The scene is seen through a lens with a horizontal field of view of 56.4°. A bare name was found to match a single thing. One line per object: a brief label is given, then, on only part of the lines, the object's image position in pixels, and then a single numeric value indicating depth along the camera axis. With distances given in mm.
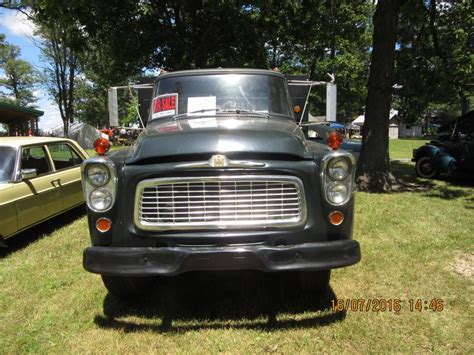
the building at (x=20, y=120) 20494
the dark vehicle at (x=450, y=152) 11047
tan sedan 5910
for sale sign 4912
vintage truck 3303
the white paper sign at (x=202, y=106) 4766
